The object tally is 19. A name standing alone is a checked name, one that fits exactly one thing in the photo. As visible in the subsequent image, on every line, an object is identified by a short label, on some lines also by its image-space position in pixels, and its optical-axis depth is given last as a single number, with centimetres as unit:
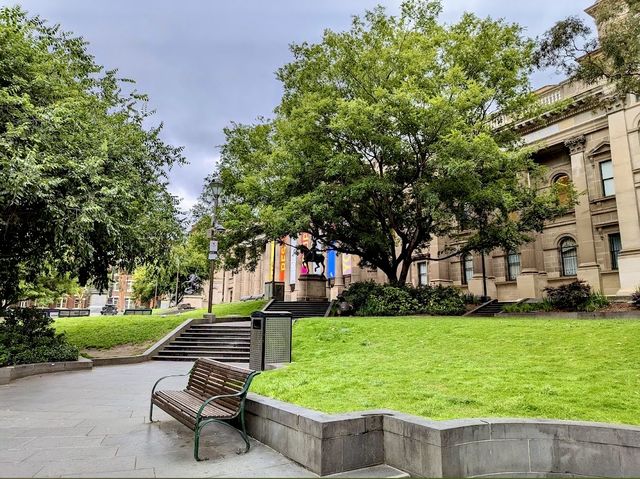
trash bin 1025
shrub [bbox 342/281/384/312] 2323
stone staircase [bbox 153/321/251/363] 1601
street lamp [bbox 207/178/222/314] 1970
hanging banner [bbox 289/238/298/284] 4733
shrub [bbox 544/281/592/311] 2041
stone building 2373
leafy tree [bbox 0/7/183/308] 1132
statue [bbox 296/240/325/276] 2881
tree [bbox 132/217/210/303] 1795
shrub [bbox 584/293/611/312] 1975
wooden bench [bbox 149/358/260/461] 526
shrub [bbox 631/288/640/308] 1854
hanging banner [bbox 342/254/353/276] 4264
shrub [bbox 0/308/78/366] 1208
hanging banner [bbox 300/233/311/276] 4348
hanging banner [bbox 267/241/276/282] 4967
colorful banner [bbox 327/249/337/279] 4288
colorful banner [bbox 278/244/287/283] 4838
